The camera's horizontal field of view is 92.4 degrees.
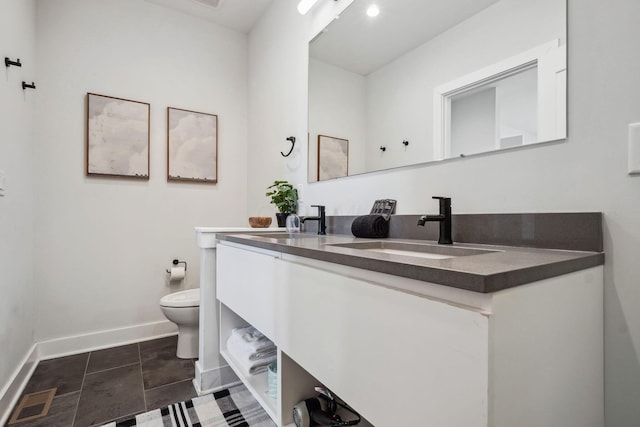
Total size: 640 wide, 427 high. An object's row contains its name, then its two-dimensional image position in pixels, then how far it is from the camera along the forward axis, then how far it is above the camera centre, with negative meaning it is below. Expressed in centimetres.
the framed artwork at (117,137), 228 +58
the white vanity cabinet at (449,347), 48 -26
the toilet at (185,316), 201 -68
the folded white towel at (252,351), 142 -66
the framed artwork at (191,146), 257 +59
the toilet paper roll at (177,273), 248 -48
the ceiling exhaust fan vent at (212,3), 247 +171
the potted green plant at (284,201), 211 +9
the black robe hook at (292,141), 217 +52
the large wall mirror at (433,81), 93 +53
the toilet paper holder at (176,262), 254 -41
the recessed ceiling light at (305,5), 180 +124
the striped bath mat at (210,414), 143 -98
